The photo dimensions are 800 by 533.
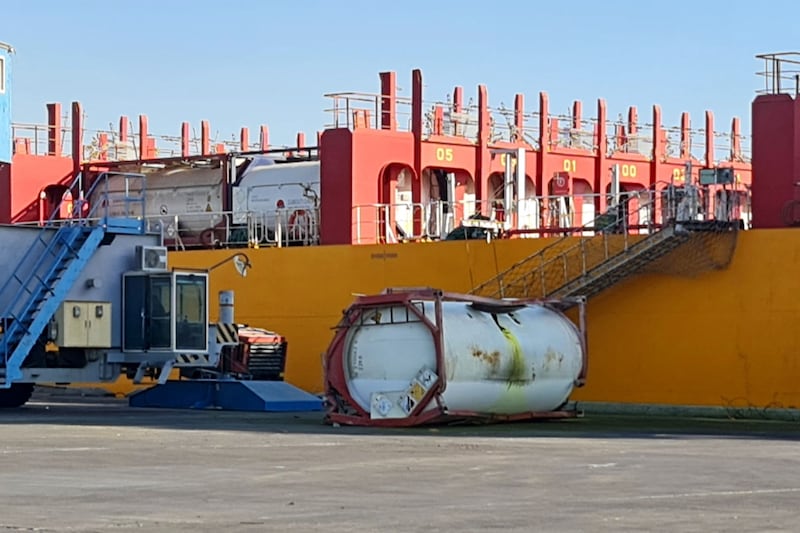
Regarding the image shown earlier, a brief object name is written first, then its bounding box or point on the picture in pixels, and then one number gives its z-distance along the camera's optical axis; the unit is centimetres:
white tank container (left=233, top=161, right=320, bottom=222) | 4191
